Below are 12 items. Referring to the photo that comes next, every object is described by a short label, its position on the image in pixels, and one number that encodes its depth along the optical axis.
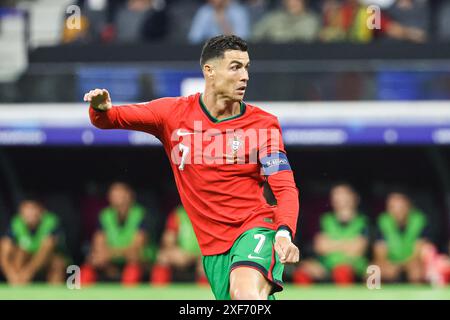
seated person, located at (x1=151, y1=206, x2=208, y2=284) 15.66
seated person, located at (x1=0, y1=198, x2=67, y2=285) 15.87
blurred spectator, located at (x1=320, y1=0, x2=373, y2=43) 15.96
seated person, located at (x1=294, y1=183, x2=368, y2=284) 15.49
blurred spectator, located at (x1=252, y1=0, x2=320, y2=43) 16.11
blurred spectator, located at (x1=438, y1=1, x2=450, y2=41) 16.45
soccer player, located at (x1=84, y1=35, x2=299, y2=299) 7.43
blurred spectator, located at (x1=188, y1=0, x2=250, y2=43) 16.08
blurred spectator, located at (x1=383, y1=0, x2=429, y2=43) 16.06
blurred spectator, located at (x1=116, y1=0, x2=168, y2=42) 16.83
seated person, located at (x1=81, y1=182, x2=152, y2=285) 15.79
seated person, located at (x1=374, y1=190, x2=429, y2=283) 15.48
